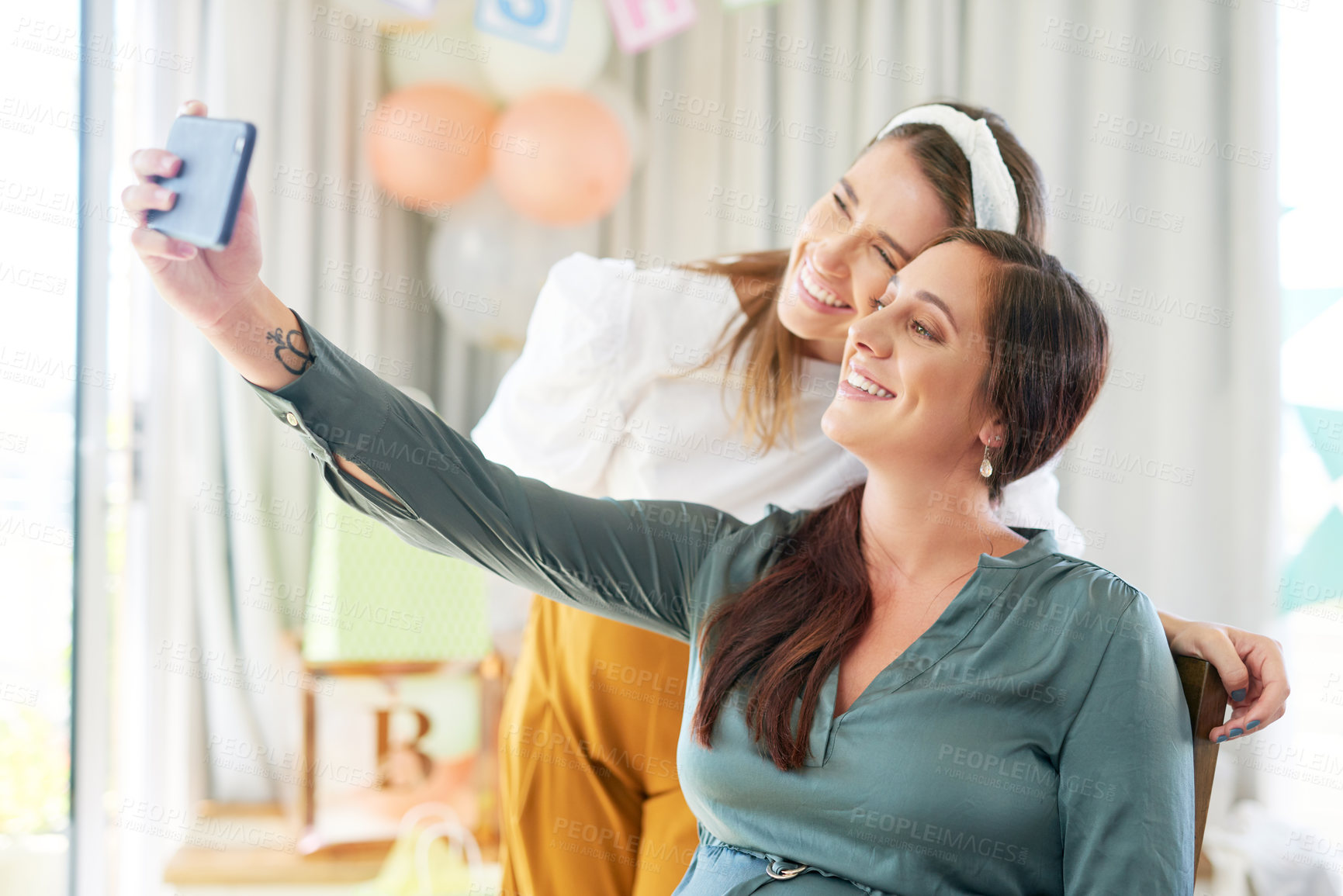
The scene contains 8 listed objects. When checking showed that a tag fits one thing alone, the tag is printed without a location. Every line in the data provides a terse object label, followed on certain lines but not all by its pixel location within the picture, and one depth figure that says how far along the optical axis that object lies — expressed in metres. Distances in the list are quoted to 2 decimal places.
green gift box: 2.35
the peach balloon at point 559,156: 2.55
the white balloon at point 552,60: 2.62
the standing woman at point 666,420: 1.40
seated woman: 0.99
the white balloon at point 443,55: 2.72
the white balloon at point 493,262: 2.69
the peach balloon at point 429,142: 2.57
